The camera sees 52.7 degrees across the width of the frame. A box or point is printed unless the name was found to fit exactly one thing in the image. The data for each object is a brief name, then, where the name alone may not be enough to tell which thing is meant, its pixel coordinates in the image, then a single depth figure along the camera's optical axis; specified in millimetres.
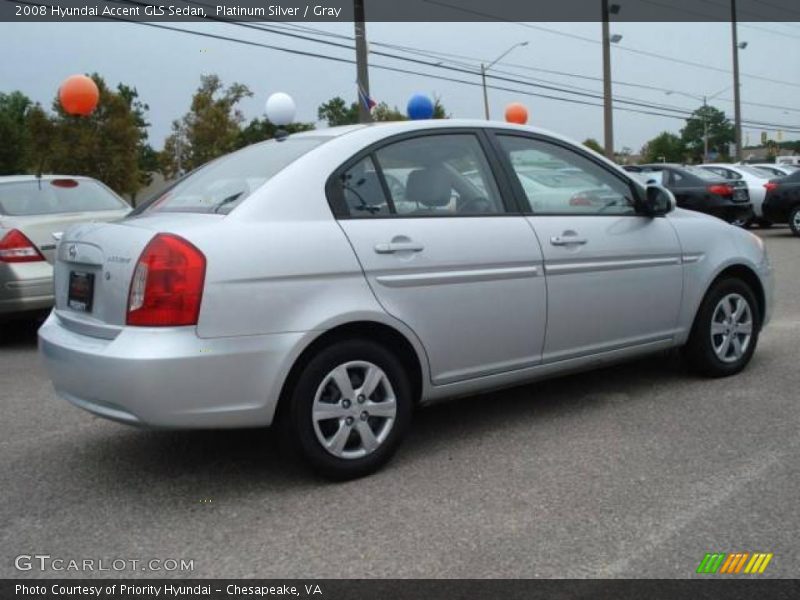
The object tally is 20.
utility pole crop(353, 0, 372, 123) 15539
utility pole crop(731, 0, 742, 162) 35031
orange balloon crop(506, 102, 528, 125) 20641
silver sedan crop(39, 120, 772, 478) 3219
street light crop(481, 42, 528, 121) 30175
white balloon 14586
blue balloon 15539
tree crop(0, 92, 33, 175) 42719
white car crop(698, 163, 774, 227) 16703
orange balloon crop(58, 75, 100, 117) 15305
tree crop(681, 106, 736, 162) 111125
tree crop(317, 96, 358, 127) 65794
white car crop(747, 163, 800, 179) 19561
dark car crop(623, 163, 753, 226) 15398
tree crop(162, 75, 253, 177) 39344
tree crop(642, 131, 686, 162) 108438
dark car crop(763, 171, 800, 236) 15602
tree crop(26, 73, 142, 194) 32625
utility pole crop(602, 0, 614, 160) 23531
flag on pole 15031
